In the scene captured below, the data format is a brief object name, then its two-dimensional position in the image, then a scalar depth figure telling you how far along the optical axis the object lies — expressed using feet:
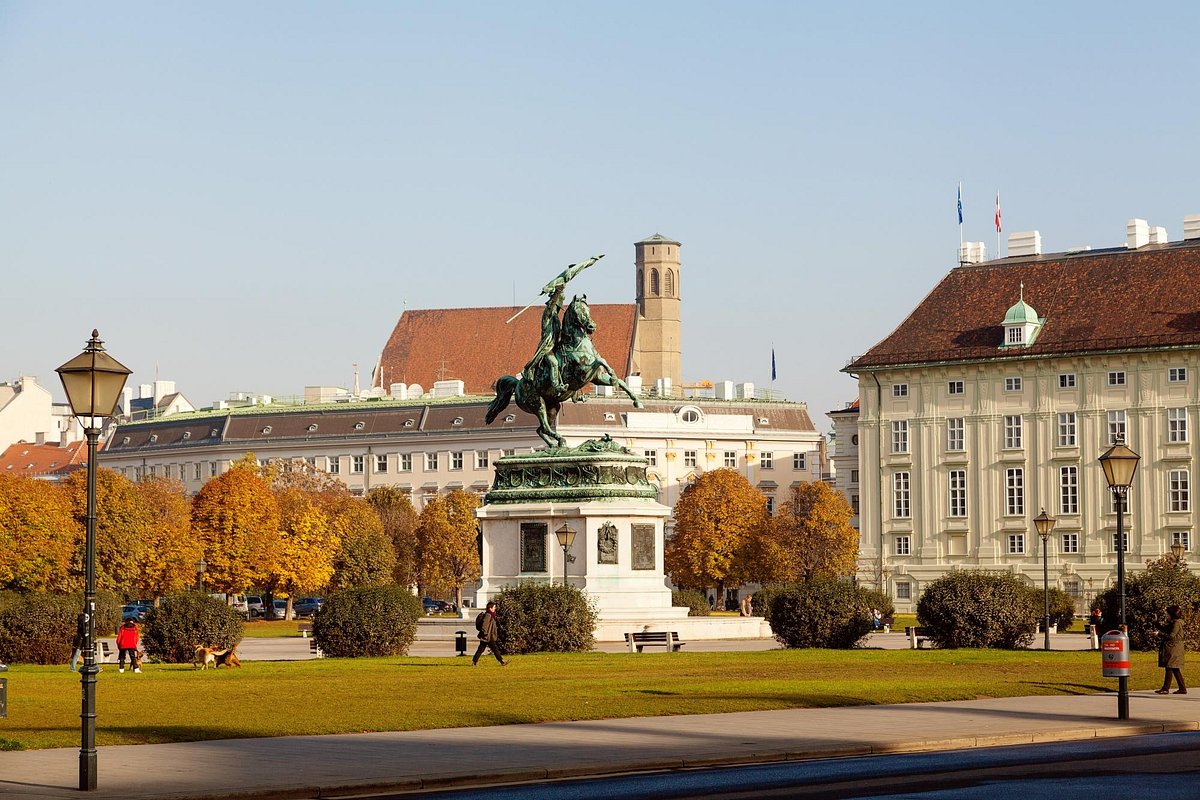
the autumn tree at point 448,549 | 453.17
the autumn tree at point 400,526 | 453.17
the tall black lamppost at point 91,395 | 75.00
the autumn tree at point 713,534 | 440.04
